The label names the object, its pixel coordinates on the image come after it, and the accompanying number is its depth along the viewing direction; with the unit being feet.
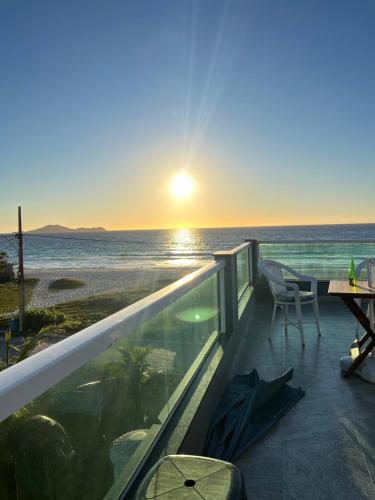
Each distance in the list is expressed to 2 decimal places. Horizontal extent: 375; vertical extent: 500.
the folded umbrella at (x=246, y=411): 9.18
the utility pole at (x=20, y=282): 61.87
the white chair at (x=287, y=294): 16.99
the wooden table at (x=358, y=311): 12.57
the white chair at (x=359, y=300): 14.20
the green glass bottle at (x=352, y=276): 14.40
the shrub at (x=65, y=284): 112.88
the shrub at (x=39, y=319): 63.82
